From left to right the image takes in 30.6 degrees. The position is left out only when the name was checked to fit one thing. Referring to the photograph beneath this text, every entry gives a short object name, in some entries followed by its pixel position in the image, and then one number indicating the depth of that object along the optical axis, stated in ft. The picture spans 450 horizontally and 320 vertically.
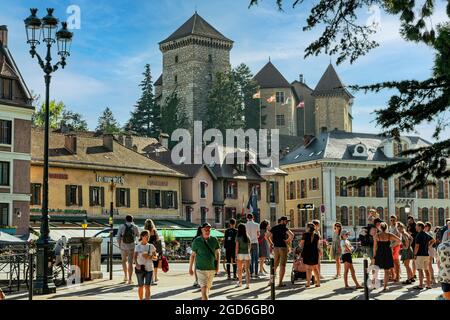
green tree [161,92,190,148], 352.90
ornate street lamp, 63.77
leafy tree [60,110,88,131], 344.69
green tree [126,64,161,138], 369.91
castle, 417.90
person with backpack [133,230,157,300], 53.16
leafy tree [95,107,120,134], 407.85
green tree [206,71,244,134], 379.76
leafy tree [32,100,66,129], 268.82
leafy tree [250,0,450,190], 34.65
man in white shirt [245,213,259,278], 72.84
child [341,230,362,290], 64.69
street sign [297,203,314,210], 130.04
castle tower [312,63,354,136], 416.26
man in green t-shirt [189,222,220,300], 50.47
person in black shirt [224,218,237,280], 73.00
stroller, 70.40
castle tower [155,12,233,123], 419.54
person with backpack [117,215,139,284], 70.38
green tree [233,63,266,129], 402.31
